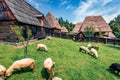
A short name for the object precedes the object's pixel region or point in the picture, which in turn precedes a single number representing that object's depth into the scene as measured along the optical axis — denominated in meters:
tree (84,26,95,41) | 13.80
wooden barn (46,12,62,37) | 16.99
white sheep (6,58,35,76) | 3.98
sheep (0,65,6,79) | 3.67
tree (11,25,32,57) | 5.40
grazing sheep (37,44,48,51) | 6.23
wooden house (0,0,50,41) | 7.60
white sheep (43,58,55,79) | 4.08
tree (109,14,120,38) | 22.26
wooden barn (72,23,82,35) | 19.59
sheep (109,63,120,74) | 5.15
